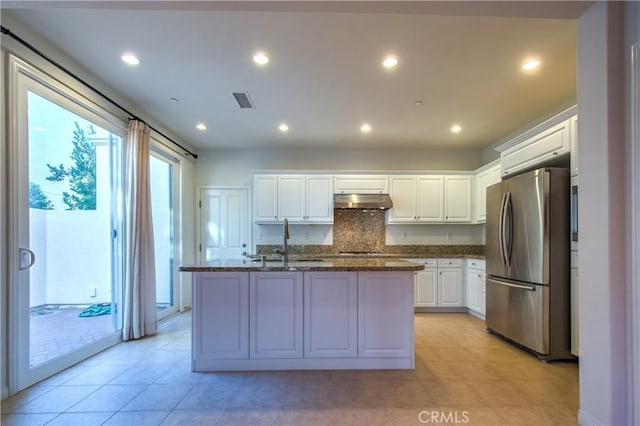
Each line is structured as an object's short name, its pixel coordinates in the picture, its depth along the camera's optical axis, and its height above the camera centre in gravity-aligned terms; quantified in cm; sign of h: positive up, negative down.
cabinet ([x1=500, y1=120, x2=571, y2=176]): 313 +69
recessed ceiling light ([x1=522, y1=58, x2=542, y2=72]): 285 +136
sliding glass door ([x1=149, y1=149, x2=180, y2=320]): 478 -16
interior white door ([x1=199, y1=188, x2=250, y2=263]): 586 -13
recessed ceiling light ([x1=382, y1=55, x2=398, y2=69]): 281 +136
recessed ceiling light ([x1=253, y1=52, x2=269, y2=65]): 277 +138
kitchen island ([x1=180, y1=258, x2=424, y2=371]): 291 -96
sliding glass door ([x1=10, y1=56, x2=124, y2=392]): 250 -13
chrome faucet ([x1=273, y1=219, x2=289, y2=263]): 342 -29
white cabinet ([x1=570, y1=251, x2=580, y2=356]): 305 -89
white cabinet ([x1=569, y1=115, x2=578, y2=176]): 299 +65
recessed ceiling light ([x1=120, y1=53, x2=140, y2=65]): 281 +140
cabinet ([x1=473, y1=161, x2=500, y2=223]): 478 +46
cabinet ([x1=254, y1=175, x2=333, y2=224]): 547 +26
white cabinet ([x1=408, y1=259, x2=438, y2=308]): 518 -125
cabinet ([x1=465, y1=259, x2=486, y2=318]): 465 -112
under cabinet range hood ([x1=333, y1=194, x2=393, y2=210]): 532 +22
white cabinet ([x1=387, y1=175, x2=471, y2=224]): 552 +27
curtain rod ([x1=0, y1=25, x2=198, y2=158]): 236 +131
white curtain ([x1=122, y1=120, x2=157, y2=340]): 372 -33
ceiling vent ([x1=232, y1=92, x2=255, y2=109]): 359 +134
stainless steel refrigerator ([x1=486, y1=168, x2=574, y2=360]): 315 -50
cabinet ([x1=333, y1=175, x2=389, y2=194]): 549 +51
